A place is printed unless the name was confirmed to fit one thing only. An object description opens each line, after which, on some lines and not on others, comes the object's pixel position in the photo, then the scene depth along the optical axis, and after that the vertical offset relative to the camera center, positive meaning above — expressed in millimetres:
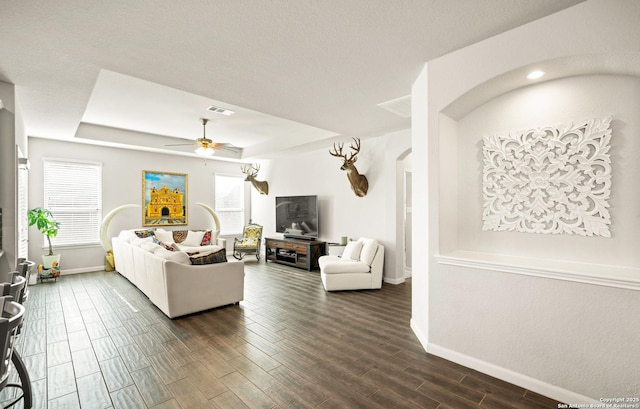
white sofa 3529 -976
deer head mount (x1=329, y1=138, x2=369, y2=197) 5441 +571
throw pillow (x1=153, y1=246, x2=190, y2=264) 3672 -626
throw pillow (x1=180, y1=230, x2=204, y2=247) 6851 -741
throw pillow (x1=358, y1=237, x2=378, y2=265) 4777 -759
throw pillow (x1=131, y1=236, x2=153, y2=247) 4707 -551
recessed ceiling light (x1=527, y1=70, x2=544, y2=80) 2260 +1063
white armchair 4648 -1045
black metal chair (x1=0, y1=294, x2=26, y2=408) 1203 -539
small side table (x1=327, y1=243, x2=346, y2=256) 5504 -835
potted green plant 5043 -269
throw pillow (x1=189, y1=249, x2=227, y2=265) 3803 -685
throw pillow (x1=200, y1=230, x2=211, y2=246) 6980 -756
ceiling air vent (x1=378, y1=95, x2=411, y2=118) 3542 +1336
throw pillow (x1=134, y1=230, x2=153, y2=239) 6032 -522
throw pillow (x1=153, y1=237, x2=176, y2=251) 4372 -594
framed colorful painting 6848 +273
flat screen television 6531 -213
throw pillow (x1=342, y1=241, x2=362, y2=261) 4969 -792
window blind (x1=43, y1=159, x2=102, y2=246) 5688 +249
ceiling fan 4953 +1152
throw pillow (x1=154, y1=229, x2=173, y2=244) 6427 -612
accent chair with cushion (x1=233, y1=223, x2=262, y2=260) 7270 -903
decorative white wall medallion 2143 +209
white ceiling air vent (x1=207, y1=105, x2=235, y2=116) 4621 +1656
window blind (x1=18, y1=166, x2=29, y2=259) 3544 +80
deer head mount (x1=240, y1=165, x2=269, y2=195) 7867 +738
